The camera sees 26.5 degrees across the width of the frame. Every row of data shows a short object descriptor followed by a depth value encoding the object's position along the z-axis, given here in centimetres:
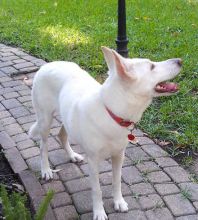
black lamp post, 618
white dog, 295
